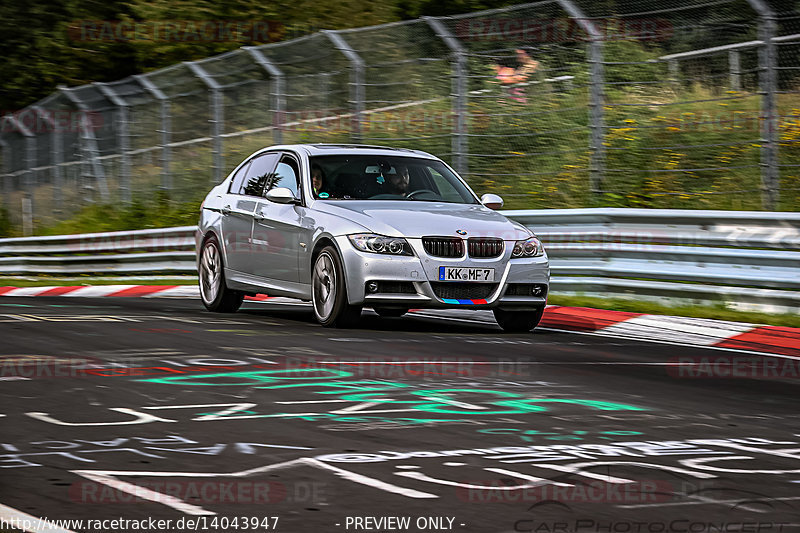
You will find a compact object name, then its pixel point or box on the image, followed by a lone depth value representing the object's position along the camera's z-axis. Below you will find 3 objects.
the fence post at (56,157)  27.15
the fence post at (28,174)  28.48
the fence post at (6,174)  29.94
